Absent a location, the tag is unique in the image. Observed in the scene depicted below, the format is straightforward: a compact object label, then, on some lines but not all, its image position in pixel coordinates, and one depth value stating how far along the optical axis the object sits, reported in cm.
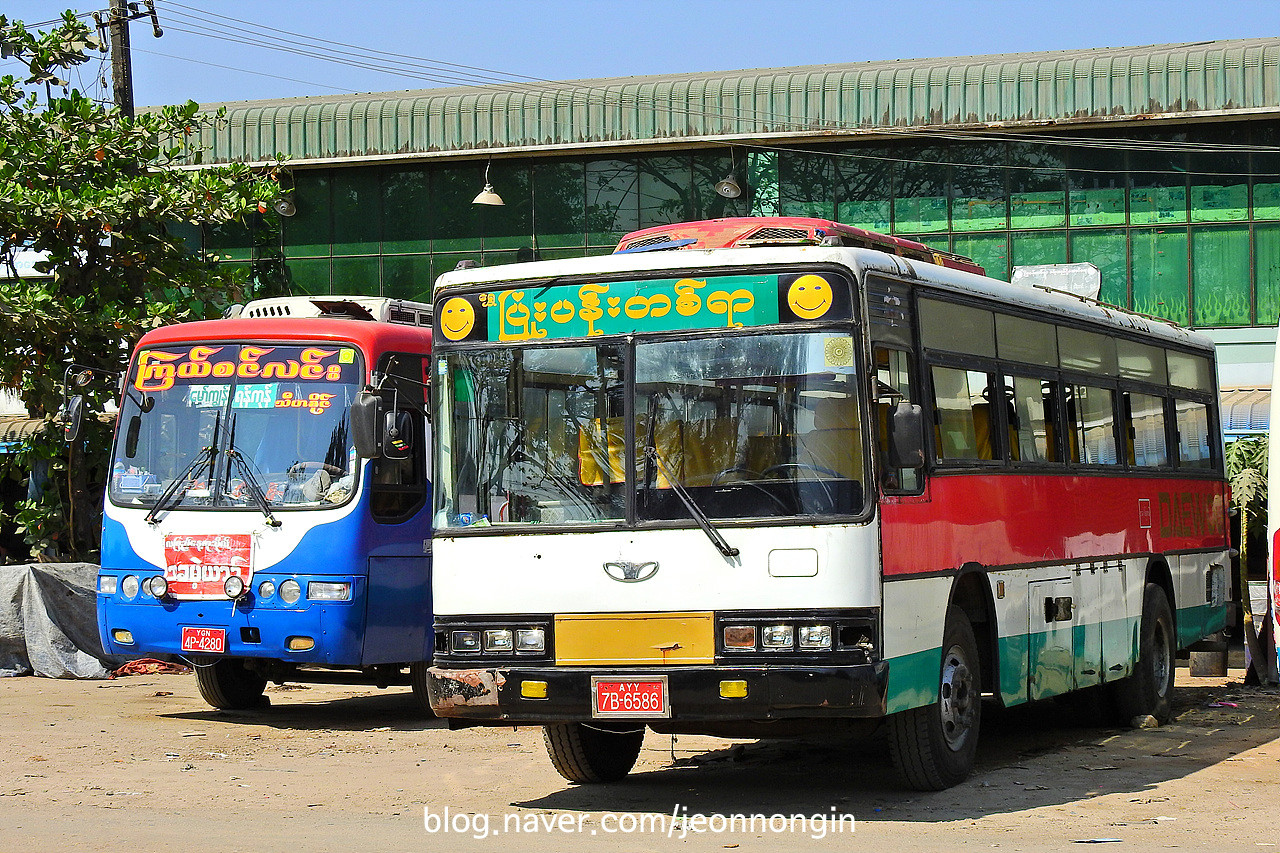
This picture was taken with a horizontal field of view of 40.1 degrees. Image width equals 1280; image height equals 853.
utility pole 2247
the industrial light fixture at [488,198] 2894
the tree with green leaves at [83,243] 1950
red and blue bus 1327
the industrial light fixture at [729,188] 2844
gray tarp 1803
